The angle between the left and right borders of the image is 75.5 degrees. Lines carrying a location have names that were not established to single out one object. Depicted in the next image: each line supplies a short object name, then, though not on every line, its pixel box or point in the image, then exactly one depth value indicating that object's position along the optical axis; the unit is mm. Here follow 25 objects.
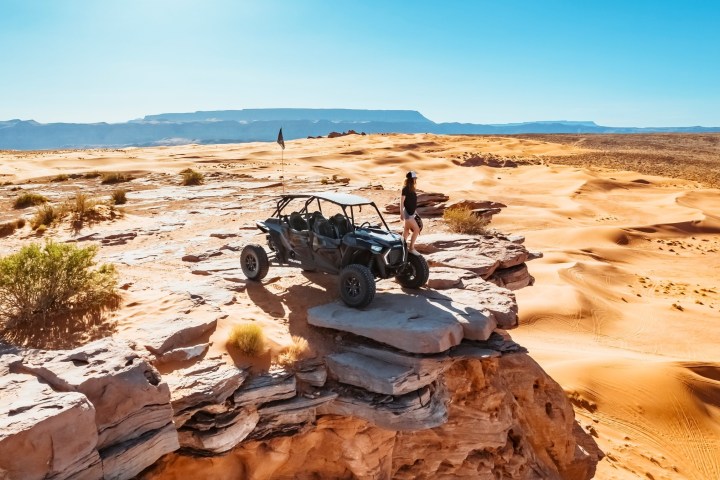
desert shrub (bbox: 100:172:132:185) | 28547
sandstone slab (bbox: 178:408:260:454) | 5297
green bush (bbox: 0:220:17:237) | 15520
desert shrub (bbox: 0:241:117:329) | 6660
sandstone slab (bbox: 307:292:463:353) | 6277
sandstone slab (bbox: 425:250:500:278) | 9836
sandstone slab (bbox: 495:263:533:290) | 10844
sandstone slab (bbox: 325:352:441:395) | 5996
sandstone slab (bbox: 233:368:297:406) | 5609
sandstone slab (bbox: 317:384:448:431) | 6062
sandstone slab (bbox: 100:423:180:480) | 4480
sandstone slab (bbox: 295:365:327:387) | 6133
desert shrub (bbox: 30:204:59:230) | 16047
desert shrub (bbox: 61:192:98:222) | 16891
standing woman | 8523
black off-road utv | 7316
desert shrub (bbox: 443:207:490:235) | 14911
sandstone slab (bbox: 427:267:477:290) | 8531
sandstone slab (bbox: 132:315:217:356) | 6039
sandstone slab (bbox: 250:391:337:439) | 5820
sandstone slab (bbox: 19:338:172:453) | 4691
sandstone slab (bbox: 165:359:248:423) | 5273
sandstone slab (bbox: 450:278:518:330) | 7312
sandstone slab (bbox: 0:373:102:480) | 3865
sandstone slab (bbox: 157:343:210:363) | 5873
